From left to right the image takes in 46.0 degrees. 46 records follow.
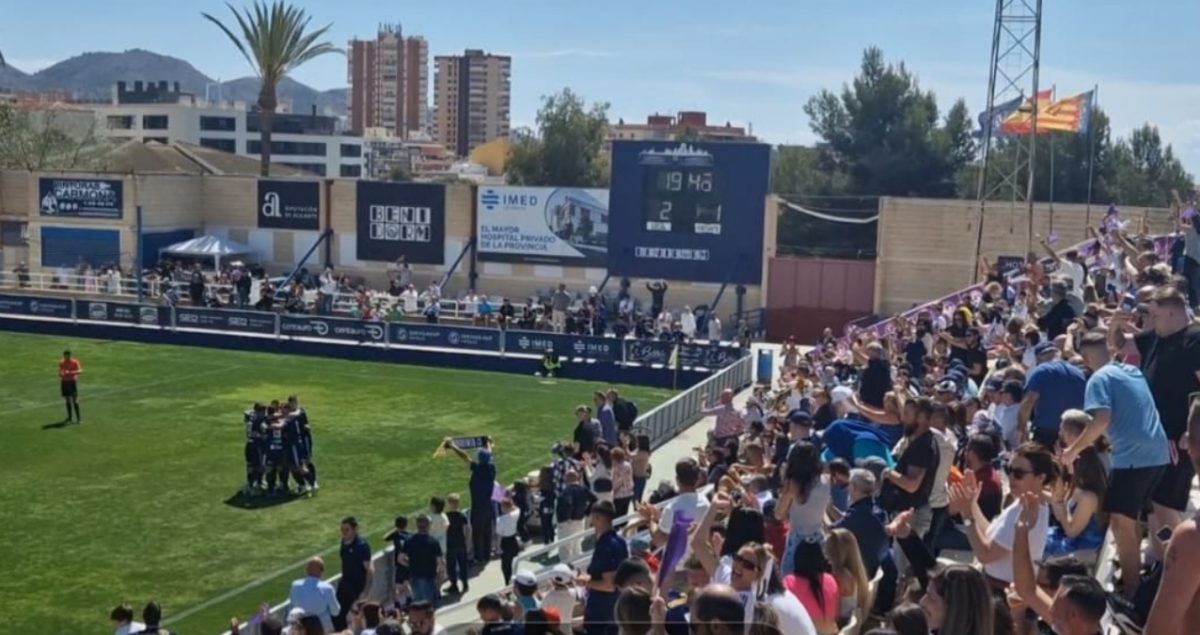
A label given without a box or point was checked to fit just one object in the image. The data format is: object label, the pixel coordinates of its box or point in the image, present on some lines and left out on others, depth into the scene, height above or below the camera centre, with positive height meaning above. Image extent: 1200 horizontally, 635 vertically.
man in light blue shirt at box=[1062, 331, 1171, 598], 7.47 -1.08
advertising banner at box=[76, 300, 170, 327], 40.38 -3.29
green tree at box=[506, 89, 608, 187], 76.75 +3.56
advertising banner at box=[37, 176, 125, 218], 49.12 +0.00
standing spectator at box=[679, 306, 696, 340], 39.38 -2.92
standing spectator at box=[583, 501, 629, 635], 7.90 -2.12
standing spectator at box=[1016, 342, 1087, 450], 9.66 -1.14
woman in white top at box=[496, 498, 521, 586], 16.31 -3.75
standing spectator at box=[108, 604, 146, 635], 11.71 -3.50
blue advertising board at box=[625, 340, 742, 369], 34.50 -3.35
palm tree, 64.00 +7.43
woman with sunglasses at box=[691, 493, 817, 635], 6.19 -1.67
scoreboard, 41.12 +0.26
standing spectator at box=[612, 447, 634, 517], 15.85 -2.96
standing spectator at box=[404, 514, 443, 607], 14.46 -3.58
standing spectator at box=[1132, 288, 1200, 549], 8.05 -0.85
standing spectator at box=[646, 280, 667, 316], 41.75 -2.27
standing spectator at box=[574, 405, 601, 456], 19.23 -3.01
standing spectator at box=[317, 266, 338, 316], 42.78 -2.72
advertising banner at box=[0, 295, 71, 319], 41.84 -3.27
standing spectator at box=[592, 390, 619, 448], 21.50 -3.12
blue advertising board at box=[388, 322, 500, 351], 37.22 -3.37
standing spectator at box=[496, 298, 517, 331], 39.05 -2.88
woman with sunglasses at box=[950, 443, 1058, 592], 6.76 -1.42
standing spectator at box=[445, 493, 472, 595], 16.03 -3.81
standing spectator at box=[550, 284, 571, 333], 39.19 -2.69
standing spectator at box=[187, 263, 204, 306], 43.00 -2.66
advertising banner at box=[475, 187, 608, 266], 43.69 -0.40
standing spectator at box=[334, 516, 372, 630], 13.96 -3.56
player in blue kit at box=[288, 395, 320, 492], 21.19 -3.62
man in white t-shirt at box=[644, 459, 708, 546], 9.52 -1.93
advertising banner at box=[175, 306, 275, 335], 39.62 -3.30
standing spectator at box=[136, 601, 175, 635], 11.08 -3.28
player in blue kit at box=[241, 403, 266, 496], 21.14 -3.72
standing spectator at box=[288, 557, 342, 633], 12.75 -3.53
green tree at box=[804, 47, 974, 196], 59.59 +3.80
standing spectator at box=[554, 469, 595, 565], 16.17 -3.40
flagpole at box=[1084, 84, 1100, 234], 40.48 +3.35
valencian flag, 37.47 +3.09
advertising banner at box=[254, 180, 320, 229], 48.03 -0.02
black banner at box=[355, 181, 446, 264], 46.19 -0.44
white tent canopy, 47.66 -1.60
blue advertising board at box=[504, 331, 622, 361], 35.41 -3.32
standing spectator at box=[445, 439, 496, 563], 16.81 -3.52
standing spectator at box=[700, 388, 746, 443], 19.25 -2.76
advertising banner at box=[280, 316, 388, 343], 38.12 -3.34
